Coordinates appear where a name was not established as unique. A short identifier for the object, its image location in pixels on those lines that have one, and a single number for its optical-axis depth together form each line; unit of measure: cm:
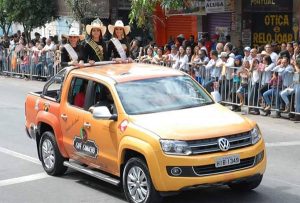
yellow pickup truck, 677
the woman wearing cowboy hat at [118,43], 1113
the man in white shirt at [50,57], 2297
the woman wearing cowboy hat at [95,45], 1084
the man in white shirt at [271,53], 1538
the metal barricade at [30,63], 2302
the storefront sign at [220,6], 2211
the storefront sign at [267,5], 2070
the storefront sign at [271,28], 2125
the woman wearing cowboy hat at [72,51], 1055
